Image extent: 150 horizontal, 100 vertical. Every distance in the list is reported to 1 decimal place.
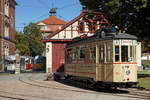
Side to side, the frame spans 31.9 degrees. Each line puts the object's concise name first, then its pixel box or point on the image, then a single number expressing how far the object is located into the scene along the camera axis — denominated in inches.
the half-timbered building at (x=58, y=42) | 1171.3
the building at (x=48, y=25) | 3080.7
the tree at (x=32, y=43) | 2457.6
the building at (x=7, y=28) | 1702.8
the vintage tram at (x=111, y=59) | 483.5
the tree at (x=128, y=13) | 709.7
